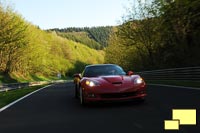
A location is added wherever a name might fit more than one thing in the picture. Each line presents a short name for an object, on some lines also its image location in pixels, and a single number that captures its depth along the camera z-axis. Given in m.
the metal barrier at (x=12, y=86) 17.65
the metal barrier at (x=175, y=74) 12.50
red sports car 6.08
